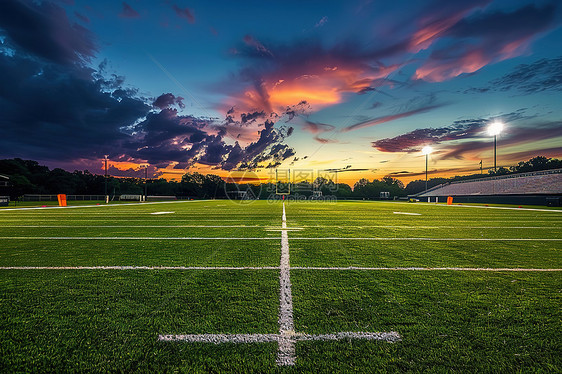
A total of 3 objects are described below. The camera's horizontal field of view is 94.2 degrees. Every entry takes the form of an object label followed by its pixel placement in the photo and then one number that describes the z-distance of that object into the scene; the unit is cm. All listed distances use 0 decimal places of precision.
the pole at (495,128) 3825
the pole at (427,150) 4697
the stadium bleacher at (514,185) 3214
